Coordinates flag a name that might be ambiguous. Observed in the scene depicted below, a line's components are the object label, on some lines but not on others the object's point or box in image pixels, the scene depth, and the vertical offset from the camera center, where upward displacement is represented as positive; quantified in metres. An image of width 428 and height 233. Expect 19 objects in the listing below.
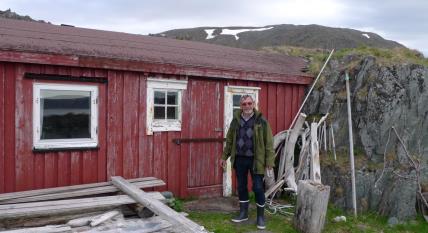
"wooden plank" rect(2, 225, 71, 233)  4.92 -1.43
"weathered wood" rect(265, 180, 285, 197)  8.33 -1.53
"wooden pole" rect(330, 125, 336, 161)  8.62 -0.64
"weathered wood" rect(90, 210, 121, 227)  5.38 -1.41
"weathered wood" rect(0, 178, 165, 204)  5.77 -1.22
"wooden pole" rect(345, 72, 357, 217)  7.77 -0.73
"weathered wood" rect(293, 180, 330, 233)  6.31 -1.42
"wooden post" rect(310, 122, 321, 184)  8.17 -0.92
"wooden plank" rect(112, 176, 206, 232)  4.96 -1.27
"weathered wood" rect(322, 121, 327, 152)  8.83 -0.45
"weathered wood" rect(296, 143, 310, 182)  8.59 -1.09
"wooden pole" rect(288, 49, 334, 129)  9.30 +0.26
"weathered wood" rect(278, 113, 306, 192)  8.52 -0.90
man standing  6.25 -0.57
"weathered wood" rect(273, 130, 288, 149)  9.03 -0.57
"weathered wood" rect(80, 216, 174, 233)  5.27 -1.51
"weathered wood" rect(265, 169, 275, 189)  8.65 -1.45
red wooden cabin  6.14 +0.07
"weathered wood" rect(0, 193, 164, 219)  5.17 -1.26
